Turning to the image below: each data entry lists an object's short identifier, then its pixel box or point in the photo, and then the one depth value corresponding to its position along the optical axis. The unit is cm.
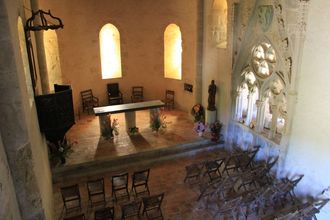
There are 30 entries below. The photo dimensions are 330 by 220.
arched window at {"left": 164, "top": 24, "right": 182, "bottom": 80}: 1492
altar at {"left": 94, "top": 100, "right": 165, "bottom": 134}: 1141
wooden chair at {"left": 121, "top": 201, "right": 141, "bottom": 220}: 700
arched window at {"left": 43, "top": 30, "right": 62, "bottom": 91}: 1265
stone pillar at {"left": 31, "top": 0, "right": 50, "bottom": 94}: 1009
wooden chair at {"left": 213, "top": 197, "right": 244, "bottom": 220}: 692
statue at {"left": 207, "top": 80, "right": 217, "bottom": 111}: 1166
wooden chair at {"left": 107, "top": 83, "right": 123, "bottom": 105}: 1528
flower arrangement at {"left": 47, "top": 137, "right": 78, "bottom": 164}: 962
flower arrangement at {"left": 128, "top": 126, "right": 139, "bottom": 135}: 1207
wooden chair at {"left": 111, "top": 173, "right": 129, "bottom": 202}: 850
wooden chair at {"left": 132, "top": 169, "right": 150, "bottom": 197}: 849
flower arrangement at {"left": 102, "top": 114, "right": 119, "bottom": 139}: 1165
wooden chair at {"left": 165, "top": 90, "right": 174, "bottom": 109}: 1534
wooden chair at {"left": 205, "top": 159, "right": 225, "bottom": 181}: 898
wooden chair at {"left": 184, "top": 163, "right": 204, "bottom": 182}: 886
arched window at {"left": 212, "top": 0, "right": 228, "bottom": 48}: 1167
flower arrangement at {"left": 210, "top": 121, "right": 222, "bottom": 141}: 1155
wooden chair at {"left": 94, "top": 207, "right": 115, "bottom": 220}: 677
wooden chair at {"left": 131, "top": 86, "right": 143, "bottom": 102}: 1588
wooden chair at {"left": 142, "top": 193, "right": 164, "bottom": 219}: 718
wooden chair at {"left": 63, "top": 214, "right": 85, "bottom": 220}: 663
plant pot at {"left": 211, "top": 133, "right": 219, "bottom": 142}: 1161
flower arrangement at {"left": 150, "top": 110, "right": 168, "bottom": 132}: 1225
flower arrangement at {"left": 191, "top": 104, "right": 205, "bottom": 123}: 1288
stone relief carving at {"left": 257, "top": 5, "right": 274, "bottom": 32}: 870
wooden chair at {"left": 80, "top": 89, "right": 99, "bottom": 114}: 1443
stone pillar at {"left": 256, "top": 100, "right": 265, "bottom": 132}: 964
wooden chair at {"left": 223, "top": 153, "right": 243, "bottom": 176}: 928
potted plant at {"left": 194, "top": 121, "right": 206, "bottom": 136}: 1170
